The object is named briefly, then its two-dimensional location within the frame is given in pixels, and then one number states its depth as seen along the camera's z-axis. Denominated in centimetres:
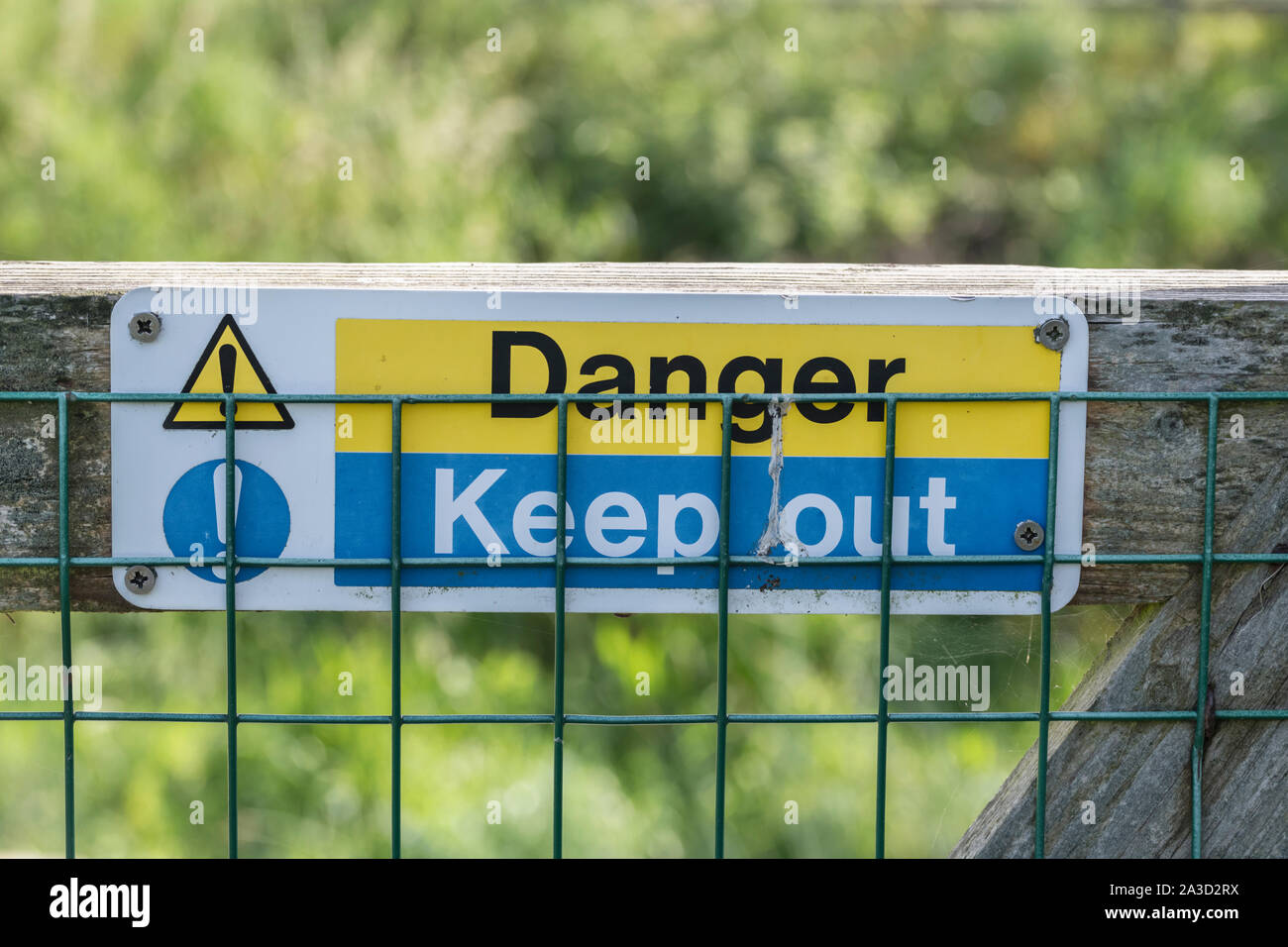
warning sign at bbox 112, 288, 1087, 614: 105
